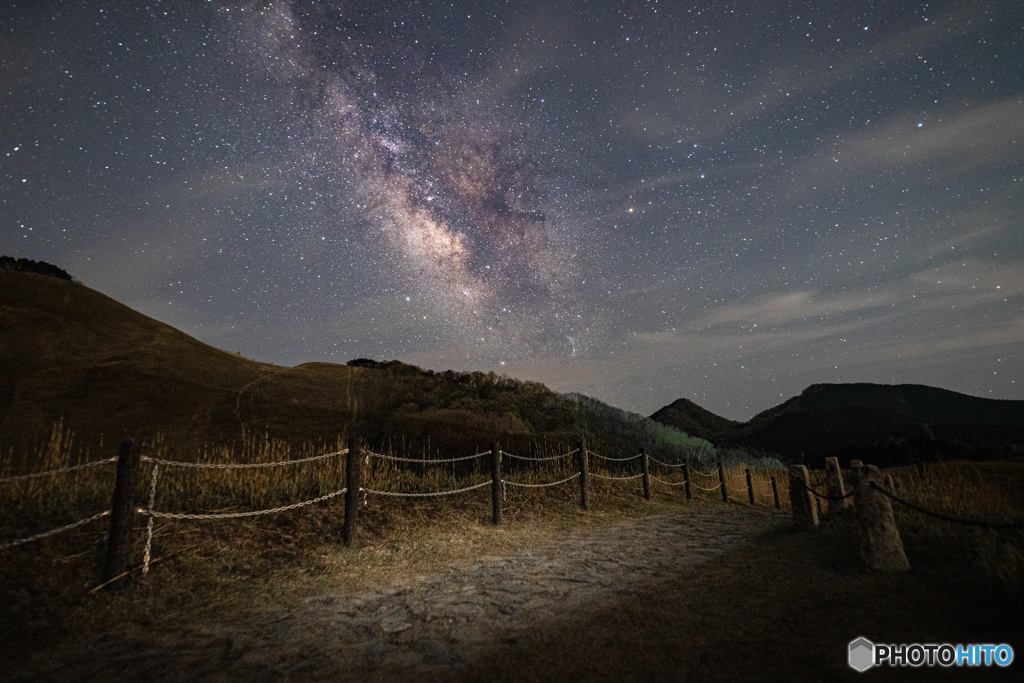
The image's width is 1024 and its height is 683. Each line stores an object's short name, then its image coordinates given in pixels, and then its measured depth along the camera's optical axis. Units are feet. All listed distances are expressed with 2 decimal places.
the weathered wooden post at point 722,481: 50.75
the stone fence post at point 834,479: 25.21
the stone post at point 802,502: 25.75
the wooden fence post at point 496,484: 31.30
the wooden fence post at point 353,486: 23.59
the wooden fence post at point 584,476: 39.04
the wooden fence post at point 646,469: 44.52
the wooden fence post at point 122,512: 16.58
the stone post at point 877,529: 15.92
